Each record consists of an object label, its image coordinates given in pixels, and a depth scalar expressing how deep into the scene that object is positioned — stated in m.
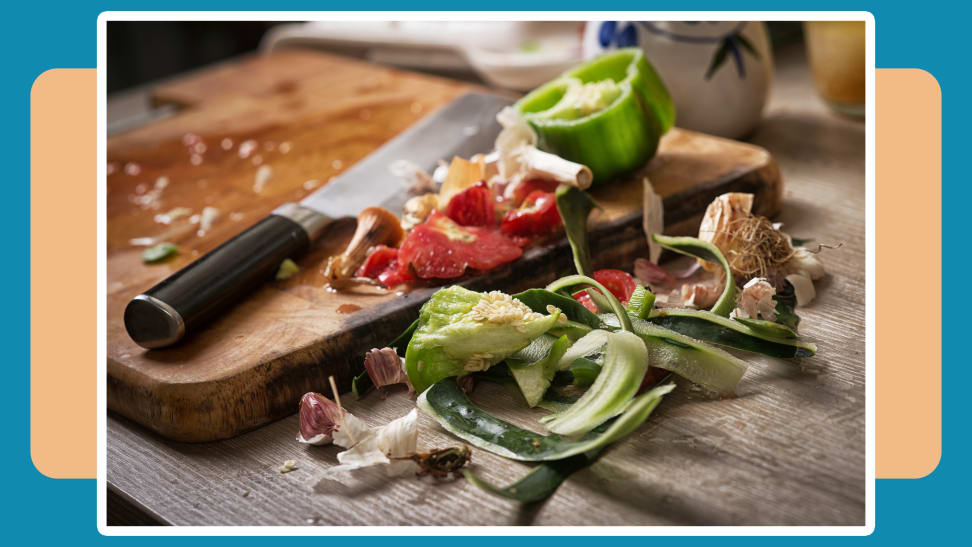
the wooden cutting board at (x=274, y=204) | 1.09
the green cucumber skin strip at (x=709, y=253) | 1.10
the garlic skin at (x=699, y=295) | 1.16
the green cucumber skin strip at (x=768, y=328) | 1.06
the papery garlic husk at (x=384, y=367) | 1.10
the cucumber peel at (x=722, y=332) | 1.06
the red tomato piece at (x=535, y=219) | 1.28
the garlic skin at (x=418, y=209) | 1.35
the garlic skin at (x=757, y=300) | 1.11
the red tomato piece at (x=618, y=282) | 1.19
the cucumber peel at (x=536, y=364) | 1.03
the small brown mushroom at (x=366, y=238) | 1.26
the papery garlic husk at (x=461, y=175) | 1.38
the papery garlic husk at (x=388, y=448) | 0.97
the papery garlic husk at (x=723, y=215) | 1.21
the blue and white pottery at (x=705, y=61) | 1.66
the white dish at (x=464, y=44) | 1.97
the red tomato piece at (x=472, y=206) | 1.31
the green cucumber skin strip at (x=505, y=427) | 0.92
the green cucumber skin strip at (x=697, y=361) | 1.02
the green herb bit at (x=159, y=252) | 1.41
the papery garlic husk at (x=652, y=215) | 1.32
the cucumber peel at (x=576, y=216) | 1.22
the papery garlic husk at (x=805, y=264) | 1.24
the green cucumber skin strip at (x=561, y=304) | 1.06
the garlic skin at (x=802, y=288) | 1.20
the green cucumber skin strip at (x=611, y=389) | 0.95
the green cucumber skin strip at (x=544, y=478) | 0.89
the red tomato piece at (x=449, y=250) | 1.21
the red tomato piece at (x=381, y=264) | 1.25
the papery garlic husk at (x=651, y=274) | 1.27
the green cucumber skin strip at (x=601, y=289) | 1.03
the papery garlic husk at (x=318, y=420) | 1.02
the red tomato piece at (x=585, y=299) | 1.14
